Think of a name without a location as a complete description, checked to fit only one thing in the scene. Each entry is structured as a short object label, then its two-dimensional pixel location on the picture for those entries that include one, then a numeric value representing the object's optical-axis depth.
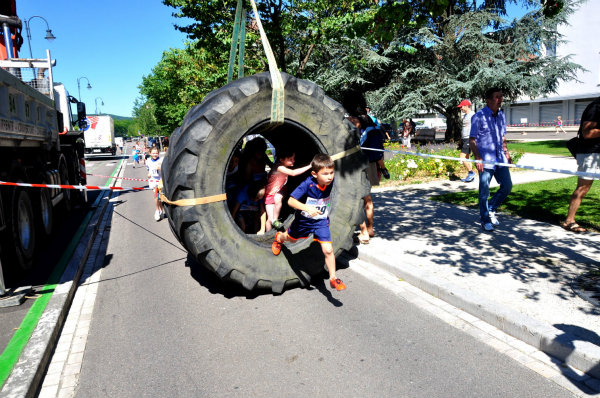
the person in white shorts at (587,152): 5.75
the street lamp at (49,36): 27.69
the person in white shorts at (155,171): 9.83
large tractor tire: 4.18
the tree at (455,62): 23.48
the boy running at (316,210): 4.34
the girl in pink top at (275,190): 5.55
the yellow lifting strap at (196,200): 4.16
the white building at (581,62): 47.25
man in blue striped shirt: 6.51
